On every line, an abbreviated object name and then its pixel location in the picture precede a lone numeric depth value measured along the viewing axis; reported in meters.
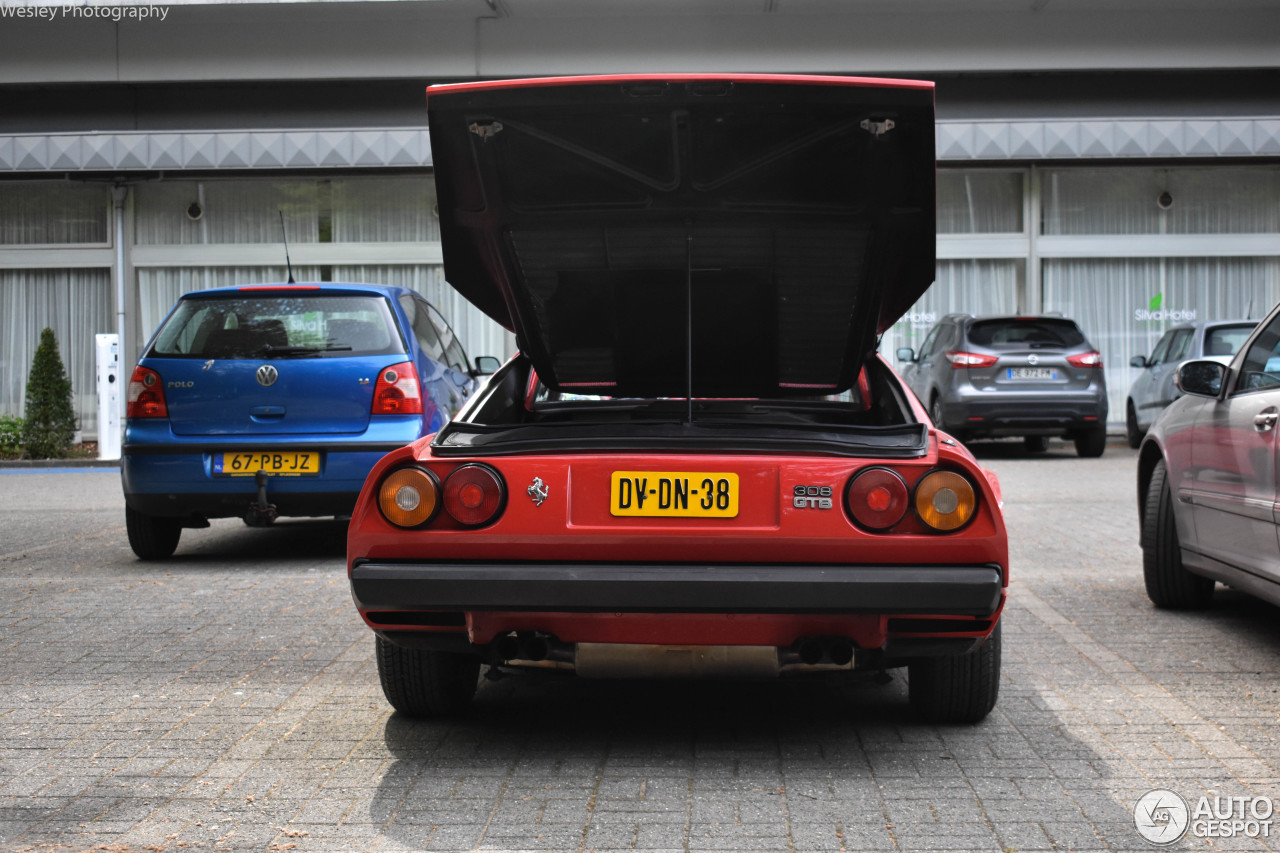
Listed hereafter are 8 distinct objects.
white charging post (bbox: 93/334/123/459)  17.52
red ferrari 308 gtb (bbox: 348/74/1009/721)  3.75
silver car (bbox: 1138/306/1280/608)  5.24
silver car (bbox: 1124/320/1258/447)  15.35
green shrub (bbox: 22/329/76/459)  17.62
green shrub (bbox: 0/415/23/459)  17.83
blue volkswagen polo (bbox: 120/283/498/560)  7.88
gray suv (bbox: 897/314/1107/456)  15.37
